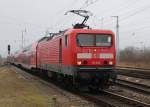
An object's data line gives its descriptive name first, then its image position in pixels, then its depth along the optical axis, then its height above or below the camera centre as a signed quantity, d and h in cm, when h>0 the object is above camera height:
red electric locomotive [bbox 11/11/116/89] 1902 +10
